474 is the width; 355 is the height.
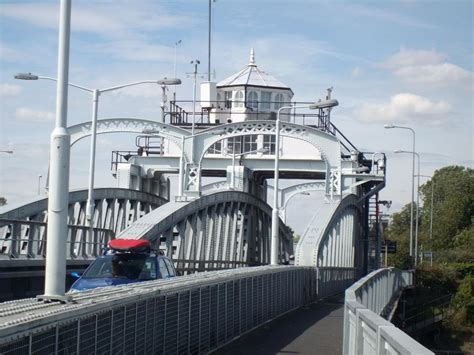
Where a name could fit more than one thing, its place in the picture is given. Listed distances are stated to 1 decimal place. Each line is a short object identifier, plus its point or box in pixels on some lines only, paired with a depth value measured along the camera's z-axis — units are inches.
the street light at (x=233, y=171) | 1967.3
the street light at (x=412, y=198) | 2662.4
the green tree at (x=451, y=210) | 4315.9
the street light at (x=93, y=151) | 1337.4
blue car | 762.8
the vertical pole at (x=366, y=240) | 2519.7
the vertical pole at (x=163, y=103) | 2475.4
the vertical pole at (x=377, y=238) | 2568.9
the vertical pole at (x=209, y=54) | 2807.6
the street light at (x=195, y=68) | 2304.4
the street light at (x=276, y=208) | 1401.3
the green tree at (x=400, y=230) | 3934.5
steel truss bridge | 441.7
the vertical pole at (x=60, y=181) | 465.4
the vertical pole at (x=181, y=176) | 1720.0
